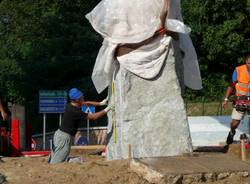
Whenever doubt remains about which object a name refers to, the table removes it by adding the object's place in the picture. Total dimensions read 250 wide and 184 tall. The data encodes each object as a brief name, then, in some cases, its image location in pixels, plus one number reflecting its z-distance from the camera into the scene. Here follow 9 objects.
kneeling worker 11.96
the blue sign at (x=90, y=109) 21.63
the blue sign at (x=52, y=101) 24.13
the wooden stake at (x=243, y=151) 11.30
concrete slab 8.08
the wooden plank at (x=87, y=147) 16.63
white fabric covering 10.85
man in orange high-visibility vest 13.73
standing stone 10.71
